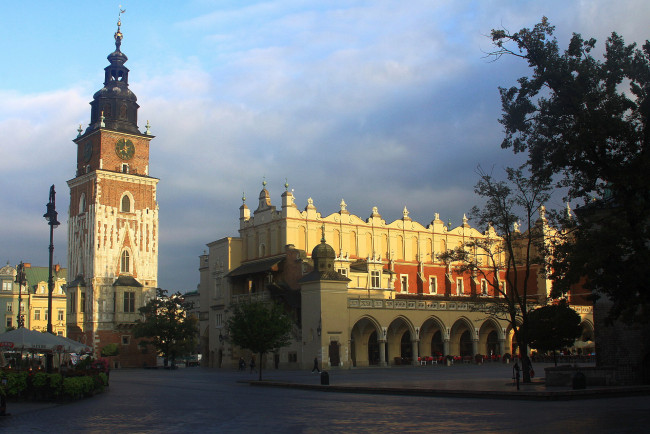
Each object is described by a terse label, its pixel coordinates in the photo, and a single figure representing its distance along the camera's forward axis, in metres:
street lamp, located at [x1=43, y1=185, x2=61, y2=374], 31.94
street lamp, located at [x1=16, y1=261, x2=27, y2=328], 49.72
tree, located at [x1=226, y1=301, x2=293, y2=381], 43.09
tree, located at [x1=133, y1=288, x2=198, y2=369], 72.38
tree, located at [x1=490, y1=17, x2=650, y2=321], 21.39
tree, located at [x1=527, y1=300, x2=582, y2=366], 44.69
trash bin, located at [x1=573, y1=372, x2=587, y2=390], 26.56
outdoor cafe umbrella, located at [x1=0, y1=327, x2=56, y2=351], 29.13
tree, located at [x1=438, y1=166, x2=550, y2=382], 32.06
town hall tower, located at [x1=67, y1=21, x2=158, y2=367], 78.69
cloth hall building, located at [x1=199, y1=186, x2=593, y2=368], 57.06
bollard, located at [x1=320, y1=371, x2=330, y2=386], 34.03
